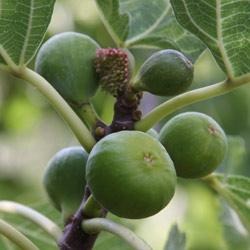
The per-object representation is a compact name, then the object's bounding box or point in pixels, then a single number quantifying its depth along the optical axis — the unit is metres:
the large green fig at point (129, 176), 0.60
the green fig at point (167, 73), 0.63
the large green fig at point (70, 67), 0.65
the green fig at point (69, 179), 0.65
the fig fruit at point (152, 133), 0.66
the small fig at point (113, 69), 0.64
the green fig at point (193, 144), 0.63
